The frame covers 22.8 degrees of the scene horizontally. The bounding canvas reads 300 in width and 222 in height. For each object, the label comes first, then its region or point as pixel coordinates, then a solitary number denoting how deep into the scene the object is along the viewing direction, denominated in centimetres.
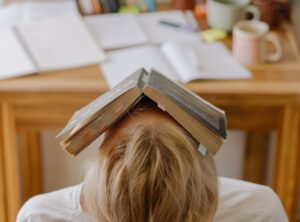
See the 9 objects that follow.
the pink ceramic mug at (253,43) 184
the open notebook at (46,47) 181
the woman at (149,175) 102
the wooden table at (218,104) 174
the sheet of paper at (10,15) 198
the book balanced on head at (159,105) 109
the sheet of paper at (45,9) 202
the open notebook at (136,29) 194
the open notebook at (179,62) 178
